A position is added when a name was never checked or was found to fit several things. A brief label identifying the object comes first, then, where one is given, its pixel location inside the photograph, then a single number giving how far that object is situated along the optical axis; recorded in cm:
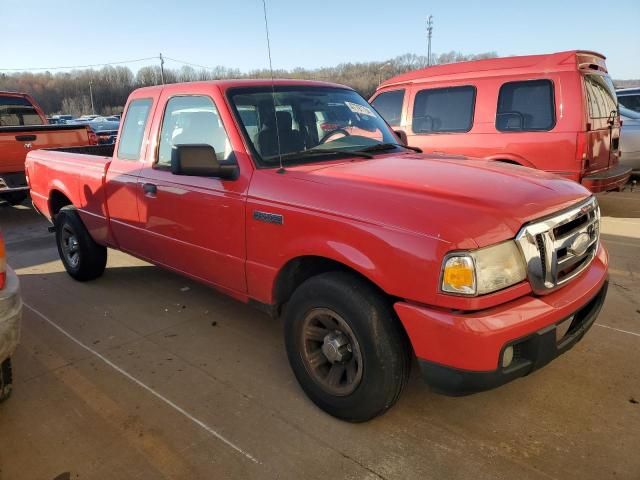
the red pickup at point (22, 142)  765
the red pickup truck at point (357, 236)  220
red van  614
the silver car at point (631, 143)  852
